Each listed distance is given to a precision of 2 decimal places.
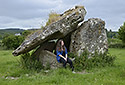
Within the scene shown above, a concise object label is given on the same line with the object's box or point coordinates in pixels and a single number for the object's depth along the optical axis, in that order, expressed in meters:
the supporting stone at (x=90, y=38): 8.56
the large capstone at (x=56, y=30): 7.52
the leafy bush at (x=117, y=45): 26.57
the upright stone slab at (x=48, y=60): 7.84
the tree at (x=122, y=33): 25.37
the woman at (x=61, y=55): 7.56
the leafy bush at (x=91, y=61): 7.80
